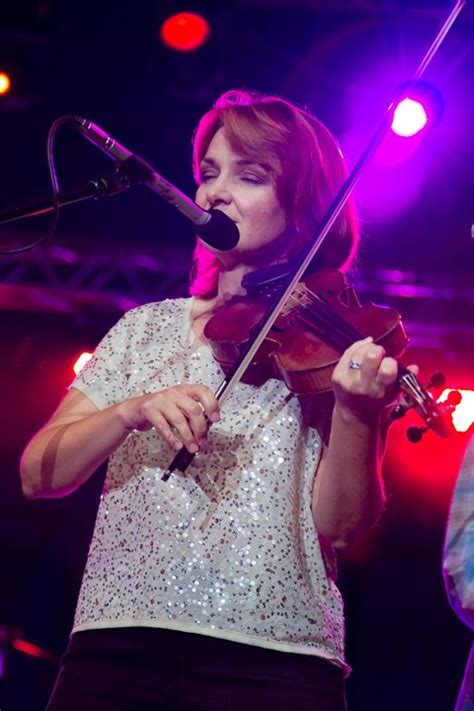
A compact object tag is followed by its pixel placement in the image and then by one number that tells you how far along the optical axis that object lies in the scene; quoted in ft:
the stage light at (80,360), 20.76
